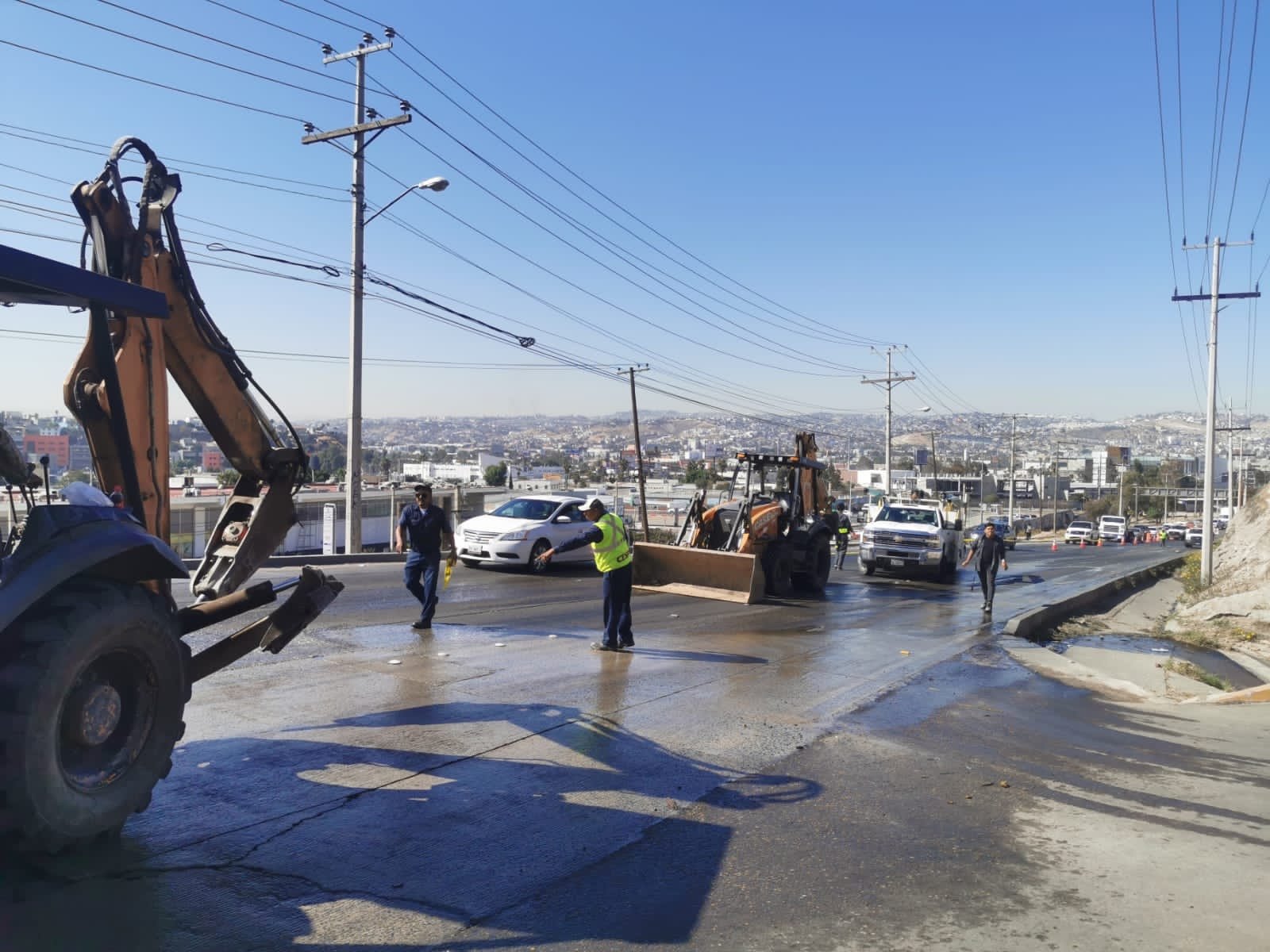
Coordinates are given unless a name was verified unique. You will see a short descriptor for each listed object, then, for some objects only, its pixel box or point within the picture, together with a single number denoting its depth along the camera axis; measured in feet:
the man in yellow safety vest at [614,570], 37.17
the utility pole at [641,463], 116.67
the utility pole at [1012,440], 251.80
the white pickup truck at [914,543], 76.33
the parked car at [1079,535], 211.41
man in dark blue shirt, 39.88
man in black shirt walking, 57.98
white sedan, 65.72
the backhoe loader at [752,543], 58.44
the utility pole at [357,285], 78.48
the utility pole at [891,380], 189.88
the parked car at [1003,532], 69.09
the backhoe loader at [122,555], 14.24
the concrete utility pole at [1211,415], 97.47
